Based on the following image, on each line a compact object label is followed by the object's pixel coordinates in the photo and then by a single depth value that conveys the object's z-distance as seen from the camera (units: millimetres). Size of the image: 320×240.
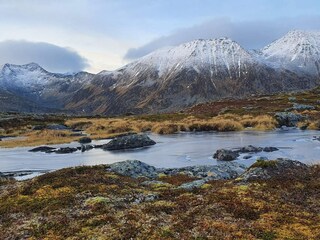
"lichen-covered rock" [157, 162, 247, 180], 21919
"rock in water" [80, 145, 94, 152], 41440
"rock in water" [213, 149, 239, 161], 32028
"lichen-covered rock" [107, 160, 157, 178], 21399
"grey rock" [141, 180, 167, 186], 18656
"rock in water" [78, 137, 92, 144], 49243
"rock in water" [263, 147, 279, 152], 35979
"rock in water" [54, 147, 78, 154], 40311
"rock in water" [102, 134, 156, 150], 42037
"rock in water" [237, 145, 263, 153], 35971
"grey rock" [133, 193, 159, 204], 15173
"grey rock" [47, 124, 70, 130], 68620
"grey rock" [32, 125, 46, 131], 68580
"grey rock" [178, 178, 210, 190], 16983
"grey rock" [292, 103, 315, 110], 80710
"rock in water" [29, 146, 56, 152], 42557
